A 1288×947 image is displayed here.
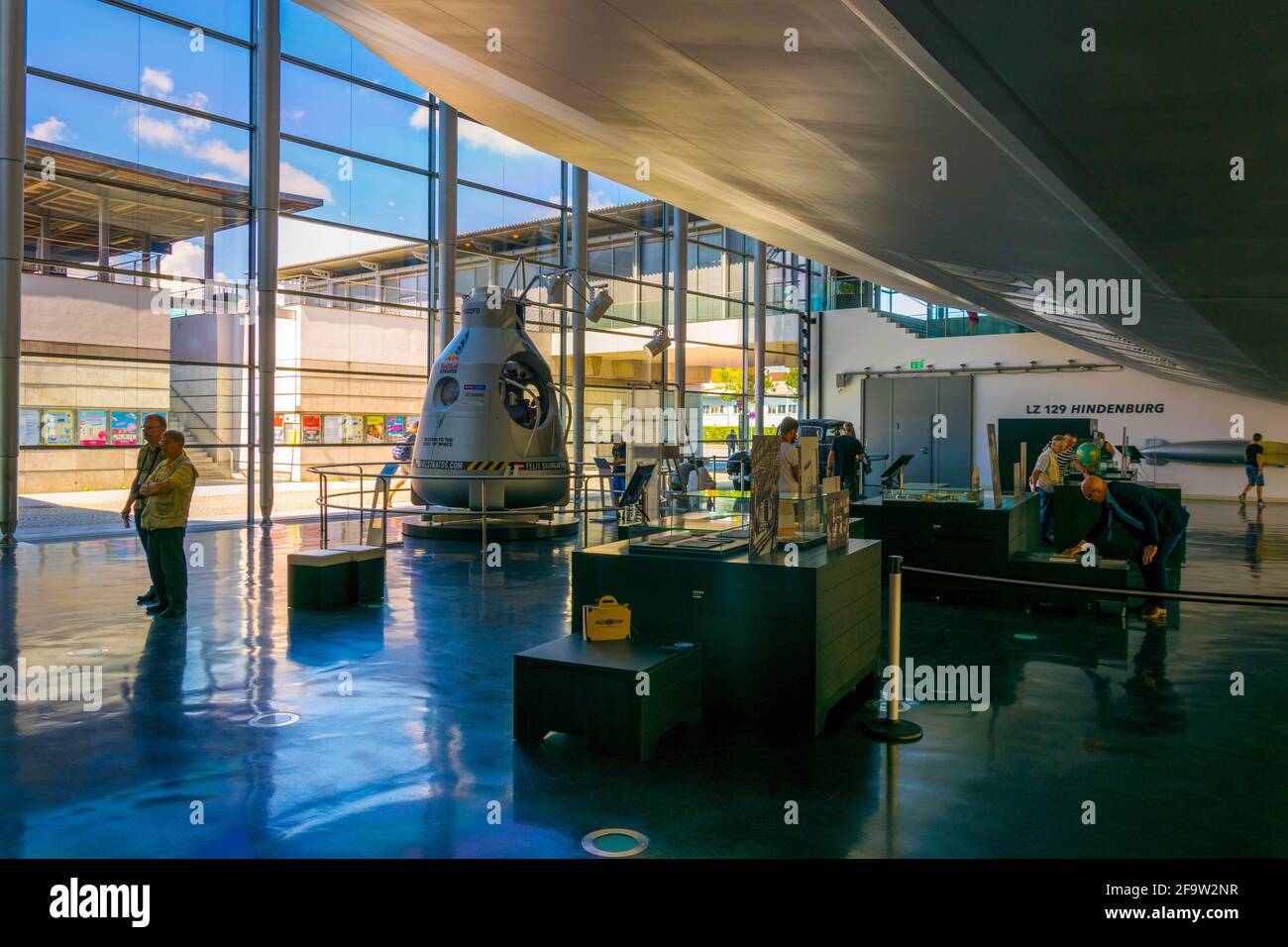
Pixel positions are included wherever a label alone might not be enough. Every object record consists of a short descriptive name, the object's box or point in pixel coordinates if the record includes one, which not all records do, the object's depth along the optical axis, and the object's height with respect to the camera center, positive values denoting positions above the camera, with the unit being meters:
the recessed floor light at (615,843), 3.22 -1.44
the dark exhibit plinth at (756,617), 4.61 -0.89
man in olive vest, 7.26 -0.61
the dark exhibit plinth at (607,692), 4.16 -1.16
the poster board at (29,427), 12.40 +0.25
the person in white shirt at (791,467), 6.24 -0.11
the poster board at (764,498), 4.97 -0.26
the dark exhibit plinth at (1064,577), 7.77 -1.09
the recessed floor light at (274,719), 4.70 -1.44
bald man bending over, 7.70 -0.59
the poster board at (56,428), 12.66 +0.25
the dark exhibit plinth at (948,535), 8.30 -0.78
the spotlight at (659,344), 17.81 +2.11
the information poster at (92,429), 13.16 +0.25
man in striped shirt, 12.23 -0.04
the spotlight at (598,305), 15.72 +2.53
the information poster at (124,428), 13.73 +0.28
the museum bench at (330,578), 7.72 -1.13
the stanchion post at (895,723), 4.54 -1.40
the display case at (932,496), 8.76 -0.43
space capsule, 12.88 +0.45
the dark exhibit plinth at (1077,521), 11.17 -0.84
